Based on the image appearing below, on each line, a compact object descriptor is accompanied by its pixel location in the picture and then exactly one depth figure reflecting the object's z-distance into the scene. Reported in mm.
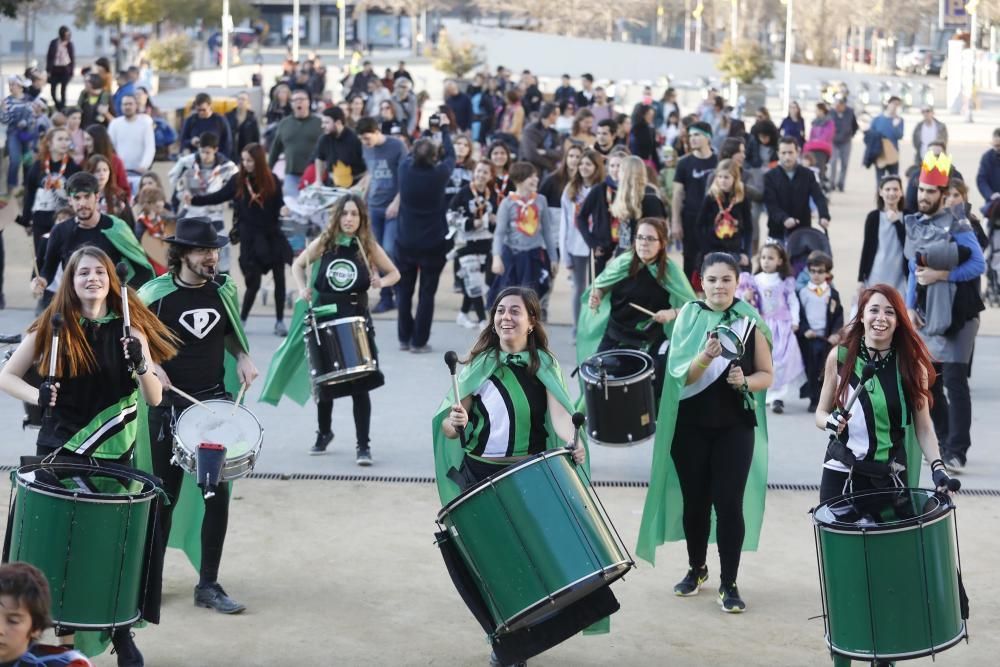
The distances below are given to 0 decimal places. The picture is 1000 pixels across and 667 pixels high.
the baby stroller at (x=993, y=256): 15144
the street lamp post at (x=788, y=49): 42906
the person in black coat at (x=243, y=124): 21984
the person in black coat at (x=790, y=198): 13211
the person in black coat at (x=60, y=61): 28359
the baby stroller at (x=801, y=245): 12305
